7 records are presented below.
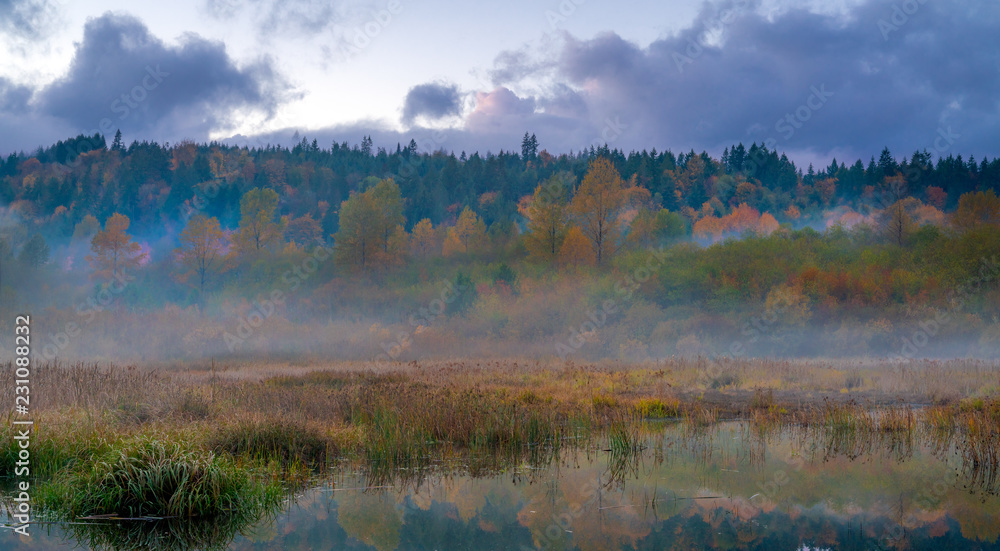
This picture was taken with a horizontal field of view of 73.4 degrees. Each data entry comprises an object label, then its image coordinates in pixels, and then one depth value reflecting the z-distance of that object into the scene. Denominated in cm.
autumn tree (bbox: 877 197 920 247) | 6775
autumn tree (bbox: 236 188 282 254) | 7944
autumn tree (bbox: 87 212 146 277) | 8075
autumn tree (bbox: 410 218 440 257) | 9012
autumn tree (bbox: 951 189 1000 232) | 6738
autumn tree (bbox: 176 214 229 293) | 7312
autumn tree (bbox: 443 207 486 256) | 8181
